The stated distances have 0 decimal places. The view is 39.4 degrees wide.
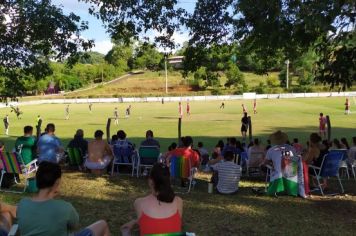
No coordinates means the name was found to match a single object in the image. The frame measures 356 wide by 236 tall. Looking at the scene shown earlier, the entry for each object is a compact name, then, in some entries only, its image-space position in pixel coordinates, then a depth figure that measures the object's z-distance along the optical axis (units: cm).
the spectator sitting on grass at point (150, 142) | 1348
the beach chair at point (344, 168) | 1333
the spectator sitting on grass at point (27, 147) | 1197
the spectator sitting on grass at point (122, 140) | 1310
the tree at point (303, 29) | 690
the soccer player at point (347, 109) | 4702
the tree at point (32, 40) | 1266
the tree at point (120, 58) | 17368
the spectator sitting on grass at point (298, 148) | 1256
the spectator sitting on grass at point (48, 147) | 1170
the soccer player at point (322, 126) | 2920
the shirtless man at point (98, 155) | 1234
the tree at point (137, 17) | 1247
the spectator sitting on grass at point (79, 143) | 1400
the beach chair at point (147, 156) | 1252
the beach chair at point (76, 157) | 1356
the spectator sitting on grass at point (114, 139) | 1422
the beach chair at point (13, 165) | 1066
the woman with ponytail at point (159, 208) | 442
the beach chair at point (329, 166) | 1027
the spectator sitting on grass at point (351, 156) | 1360
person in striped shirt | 1034
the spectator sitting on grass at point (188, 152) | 1108
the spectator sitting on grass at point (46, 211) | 410
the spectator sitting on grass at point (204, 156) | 1553
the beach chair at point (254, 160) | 1323
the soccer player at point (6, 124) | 3572
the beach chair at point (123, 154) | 1304
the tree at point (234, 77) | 12256
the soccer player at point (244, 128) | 2791
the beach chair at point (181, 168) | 1107
